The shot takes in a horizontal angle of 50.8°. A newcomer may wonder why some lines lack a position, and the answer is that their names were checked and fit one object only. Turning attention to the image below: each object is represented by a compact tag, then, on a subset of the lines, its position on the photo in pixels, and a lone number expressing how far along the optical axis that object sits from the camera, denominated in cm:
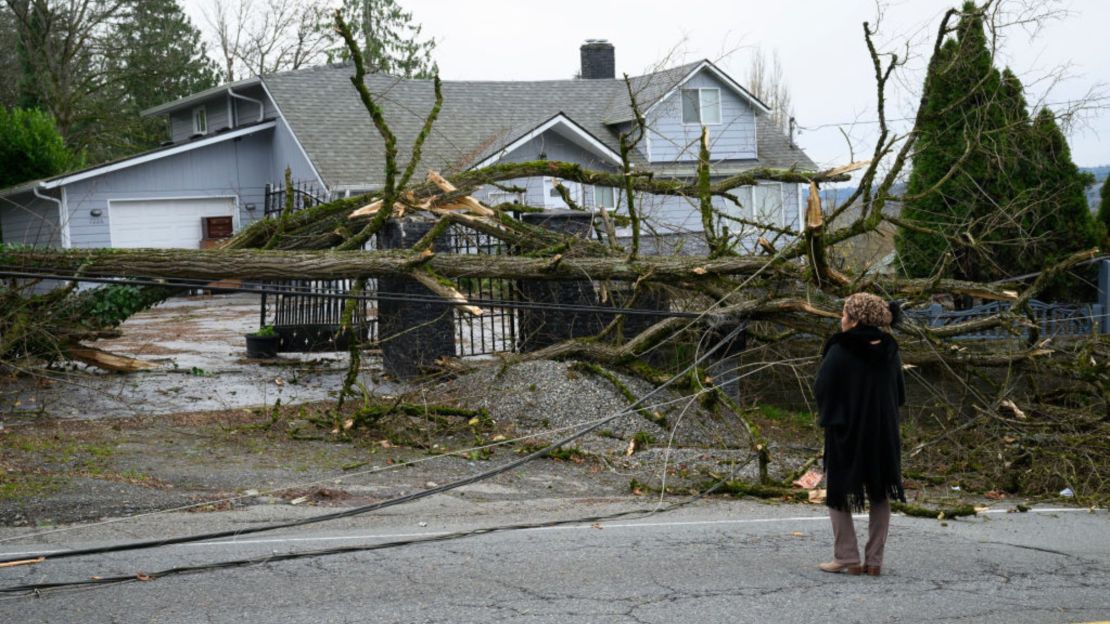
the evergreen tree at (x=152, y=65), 4150
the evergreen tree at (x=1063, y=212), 1703
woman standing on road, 634
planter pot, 1588
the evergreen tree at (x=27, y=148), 2908
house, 2745
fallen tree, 1119
